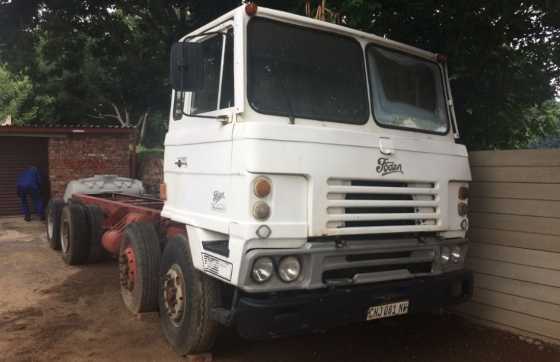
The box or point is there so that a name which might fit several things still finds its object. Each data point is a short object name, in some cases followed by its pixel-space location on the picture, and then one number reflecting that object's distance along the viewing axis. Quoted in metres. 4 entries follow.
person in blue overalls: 13.53
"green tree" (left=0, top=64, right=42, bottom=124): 24.70
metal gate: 15.11
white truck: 3.30
